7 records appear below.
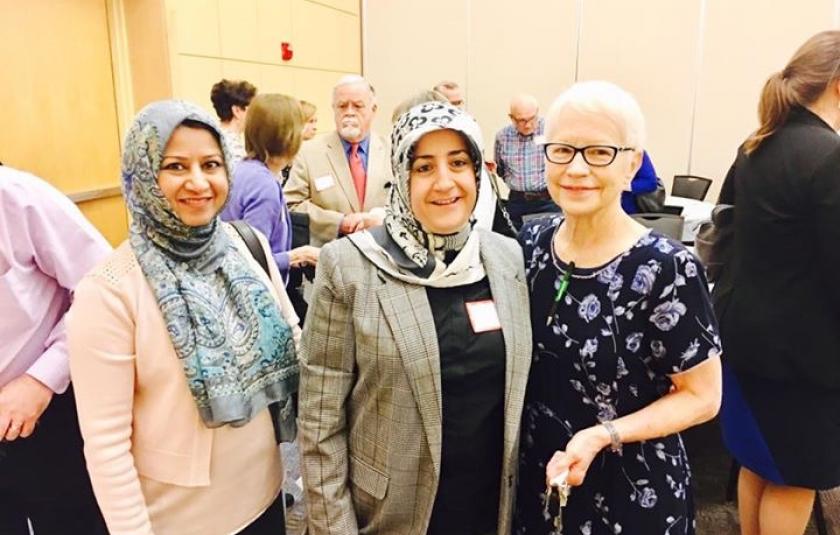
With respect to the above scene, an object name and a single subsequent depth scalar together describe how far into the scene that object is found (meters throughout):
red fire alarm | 5.76
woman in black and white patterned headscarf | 1.21
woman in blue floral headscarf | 1.16
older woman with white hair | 1.16
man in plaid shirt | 5.47
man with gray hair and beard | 2.97
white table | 3.53
